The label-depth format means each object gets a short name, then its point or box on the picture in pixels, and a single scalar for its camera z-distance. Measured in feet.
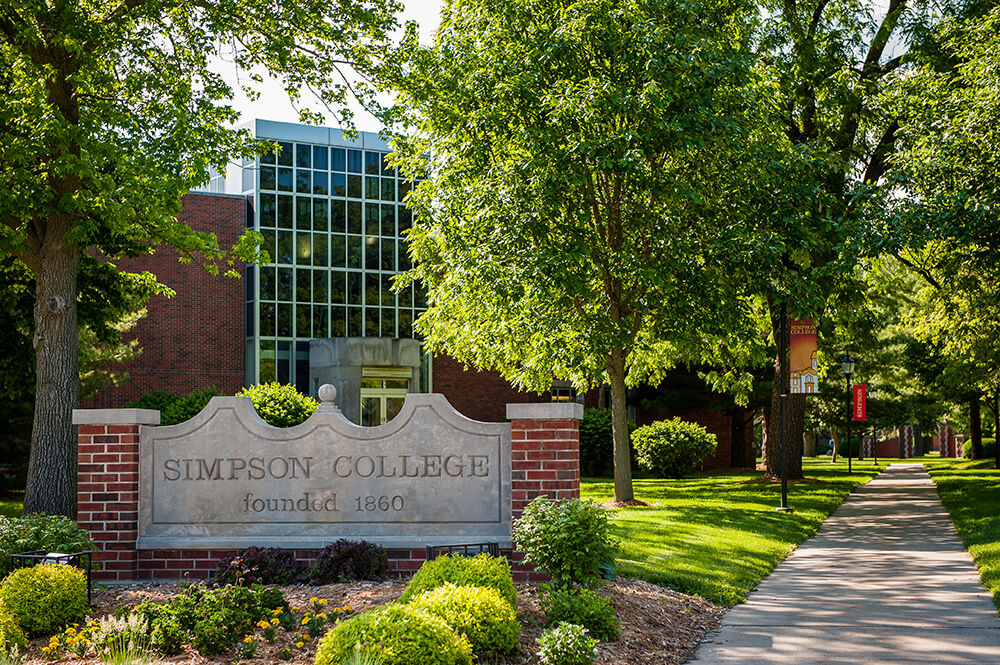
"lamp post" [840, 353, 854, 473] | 99.14
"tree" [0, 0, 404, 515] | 40.86
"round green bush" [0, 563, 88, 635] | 23.71
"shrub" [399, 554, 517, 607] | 23.12
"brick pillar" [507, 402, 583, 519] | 30.12
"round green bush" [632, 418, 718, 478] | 105.09
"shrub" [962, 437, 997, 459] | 169.17
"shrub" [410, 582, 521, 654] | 20.59
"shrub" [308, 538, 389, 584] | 29.04
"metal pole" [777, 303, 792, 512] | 61.36
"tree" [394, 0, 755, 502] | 53.06
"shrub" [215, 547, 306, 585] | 28.53
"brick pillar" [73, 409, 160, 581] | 31.37
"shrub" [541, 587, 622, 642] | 23.76
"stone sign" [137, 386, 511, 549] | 30.91
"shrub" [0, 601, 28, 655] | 22.41
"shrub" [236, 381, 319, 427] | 59.00
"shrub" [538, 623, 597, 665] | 20.48
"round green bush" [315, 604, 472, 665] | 17.94
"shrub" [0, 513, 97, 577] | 28.22
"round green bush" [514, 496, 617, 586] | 26.07
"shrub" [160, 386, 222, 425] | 69.05
